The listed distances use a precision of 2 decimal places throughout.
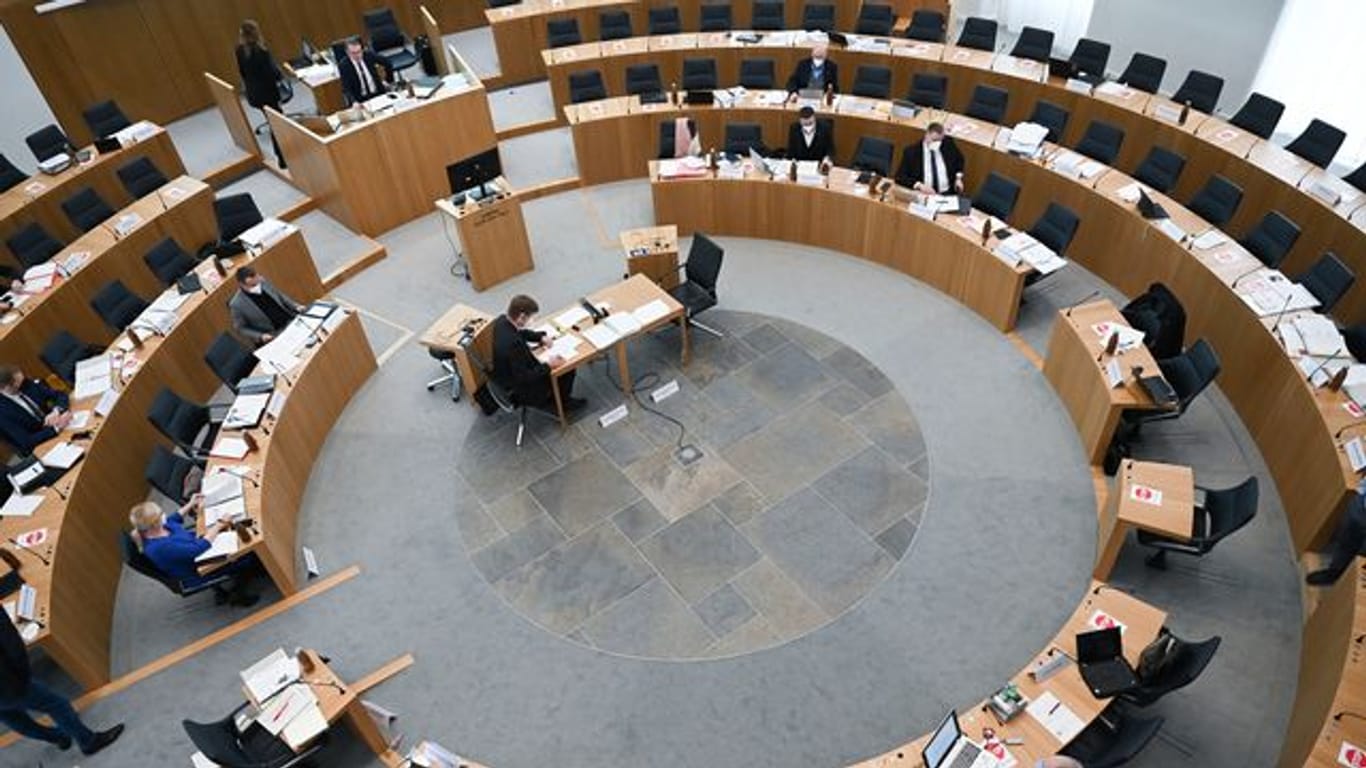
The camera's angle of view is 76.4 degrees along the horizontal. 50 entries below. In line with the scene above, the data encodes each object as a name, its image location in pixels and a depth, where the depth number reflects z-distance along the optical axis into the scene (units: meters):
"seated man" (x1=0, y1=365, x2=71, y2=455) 8.21
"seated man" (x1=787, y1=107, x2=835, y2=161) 11.79
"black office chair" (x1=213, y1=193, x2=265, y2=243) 10.96
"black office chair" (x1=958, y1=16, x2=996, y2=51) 13.66
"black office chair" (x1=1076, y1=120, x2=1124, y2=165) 11.27
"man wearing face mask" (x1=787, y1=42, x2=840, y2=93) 12.73
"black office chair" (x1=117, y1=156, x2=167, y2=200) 12.19
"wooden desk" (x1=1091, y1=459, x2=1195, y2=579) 6.99
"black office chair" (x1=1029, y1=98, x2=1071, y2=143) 11.77
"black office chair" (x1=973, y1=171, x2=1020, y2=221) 10.65
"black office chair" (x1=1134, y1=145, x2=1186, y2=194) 10.59
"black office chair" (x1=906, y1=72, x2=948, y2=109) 12.75
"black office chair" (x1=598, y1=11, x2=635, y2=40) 15.01
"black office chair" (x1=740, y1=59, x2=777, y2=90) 13.43
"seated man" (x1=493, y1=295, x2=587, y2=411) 8.62
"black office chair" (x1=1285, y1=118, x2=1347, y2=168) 10.22
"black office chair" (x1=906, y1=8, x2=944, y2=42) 14.38
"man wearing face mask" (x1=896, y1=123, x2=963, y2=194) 10.85
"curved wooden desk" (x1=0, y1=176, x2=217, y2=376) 9.55
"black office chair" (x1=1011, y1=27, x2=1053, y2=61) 13.35
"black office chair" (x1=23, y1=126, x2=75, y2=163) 12.38
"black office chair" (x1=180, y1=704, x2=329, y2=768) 5.99
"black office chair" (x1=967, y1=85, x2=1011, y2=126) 12.27
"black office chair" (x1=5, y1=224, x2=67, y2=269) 10.85
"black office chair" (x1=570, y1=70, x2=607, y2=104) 13.66
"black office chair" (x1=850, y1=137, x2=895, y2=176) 11.58
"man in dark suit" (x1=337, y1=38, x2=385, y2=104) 13.32
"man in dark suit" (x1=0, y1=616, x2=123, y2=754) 6.27
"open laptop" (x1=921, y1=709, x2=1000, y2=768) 5.55
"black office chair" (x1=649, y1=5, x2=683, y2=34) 15.06
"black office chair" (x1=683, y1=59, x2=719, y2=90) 13.49
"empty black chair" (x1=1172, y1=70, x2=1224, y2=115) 11.62
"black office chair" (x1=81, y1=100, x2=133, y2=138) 13.04
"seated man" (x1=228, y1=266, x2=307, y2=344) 9.34
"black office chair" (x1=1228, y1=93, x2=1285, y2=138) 10.85
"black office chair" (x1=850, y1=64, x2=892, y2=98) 13.05
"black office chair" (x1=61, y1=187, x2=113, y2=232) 11.54
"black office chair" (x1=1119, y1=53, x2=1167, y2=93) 12.17
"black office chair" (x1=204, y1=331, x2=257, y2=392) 8.98
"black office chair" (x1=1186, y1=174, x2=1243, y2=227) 9.95
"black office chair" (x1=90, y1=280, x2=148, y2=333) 9.80
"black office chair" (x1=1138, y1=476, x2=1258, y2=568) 6.98
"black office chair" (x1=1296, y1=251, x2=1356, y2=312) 8.65
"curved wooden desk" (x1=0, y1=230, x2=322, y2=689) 7.12
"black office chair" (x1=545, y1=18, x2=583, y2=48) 14.88
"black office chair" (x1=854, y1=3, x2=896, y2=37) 14.70
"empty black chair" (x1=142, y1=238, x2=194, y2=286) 10.48
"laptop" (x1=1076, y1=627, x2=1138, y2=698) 5.92
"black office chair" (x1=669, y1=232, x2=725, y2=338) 10.05
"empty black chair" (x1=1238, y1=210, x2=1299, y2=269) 9.28
